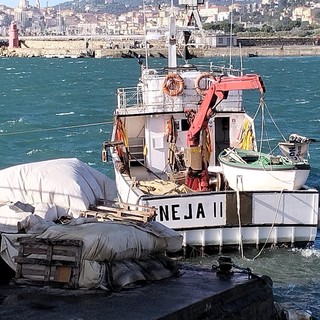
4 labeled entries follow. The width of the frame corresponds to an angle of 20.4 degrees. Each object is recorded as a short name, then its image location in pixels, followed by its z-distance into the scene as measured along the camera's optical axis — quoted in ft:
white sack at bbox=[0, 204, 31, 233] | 49.24
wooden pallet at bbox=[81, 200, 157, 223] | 51.67
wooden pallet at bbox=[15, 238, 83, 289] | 42.50
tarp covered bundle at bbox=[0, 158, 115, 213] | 54.19
